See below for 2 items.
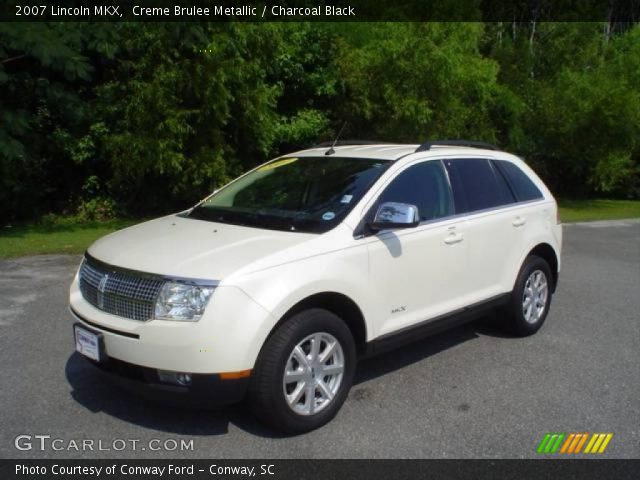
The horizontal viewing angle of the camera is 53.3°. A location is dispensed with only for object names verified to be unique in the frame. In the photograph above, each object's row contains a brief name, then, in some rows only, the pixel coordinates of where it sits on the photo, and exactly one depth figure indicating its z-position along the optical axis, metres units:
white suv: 3.59
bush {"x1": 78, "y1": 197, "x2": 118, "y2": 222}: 15.12
